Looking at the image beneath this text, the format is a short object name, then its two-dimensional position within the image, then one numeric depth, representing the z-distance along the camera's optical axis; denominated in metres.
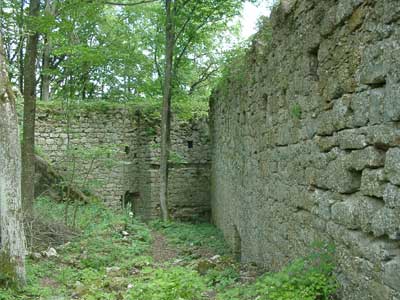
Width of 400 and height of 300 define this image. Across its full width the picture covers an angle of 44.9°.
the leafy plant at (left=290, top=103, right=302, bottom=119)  5.04
